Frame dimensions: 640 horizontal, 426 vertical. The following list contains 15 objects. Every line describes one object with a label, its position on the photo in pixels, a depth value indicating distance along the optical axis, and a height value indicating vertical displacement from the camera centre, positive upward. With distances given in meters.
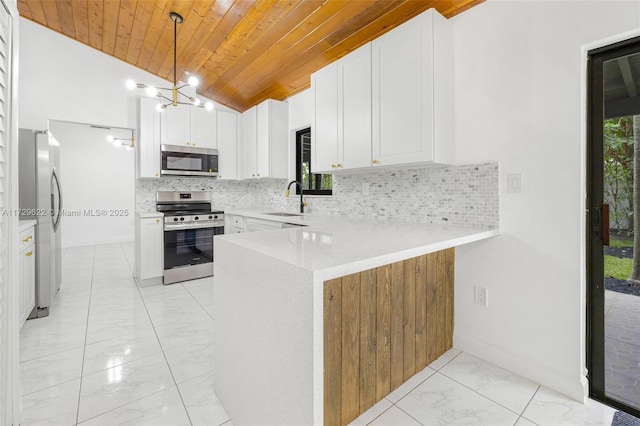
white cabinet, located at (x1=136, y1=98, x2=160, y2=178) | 3.69 +0.87
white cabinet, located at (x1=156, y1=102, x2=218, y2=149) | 3.83 +1.13
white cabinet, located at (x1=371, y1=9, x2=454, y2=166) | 1.89 +0.81
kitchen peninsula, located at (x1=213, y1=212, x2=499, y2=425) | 1.03 -0.50
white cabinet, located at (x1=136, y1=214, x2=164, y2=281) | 3.51 -0.46
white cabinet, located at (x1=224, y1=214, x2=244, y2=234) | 3.80 -0.19
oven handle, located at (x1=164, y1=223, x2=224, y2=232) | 3.62 -0.21
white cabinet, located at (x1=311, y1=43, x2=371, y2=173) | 2.28 +0.80
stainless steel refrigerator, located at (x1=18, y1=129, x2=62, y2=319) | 2.60 +0.10
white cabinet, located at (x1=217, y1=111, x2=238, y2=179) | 4.29 +0.98
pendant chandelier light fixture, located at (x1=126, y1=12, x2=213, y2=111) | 2.69 +1.21
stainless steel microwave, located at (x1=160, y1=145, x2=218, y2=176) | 3.82 +0.67
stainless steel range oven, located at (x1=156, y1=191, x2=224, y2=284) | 3.65 -0.34
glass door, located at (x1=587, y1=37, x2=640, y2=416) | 1.51 -0.06
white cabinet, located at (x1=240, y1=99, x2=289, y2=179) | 3.83 +0.93
